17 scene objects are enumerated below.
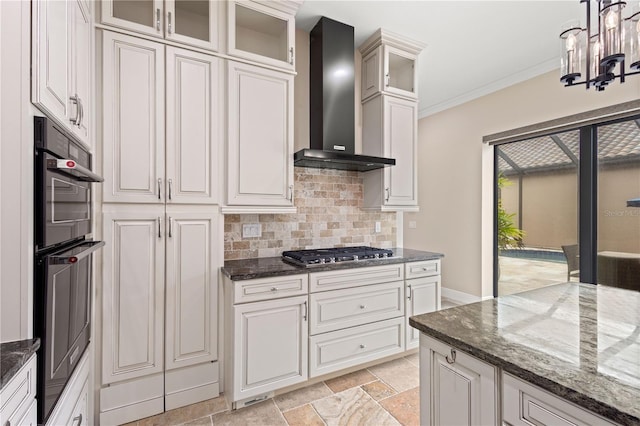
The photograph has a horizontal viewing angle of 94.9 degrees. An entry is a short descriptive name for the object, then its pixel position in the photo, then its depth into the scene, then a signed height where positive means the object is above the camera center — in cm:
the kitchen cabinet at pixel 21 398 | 73 -51
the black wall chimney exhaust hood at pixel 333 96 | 251 +102
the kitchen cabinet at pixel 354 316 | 216 -82
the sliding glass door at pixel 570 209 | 274 +5
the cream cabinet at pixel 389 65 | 275 +148
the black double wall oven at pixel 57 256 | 97 -16
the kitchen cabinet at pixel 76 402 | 108 -81
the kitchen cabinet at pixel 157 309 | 179 -63
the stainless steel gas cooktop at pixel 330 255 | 219 -34
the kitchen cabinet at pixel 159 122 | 178 +58
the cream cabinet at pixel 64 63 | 98 +60
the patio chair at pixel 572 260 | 313 -50
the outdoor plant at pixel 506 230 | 374 -21
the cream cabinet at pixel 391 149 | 277 +62
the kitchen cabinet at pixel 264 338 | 191 -86
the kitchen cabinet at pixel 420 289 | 258 -69
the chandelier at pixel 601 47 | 128 +78
